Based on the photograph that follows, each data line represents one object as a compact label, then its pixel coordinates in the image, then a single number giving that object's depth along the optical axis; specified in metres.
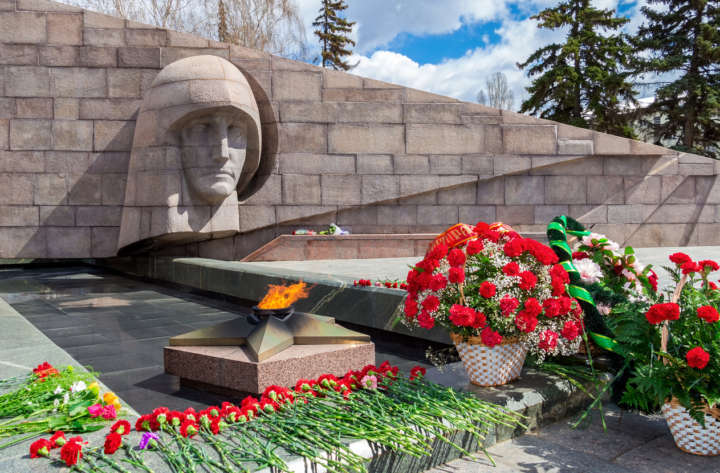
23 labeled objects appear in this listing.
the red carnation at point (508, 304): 2.75
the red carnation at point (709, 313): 2.36
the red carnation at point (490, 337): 2.79
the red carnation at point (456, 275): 2.82
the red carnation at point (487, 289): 2.79
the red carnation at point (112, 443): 2.05
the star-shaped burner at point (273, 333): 3.49
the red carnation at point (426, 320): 2.94
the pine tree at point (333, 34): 34.22
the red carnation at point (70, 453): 1.95
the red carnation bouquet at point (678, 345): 2.40
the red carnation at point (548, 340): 2.83
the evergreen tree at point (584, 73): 22.36
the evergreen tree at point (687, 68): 20.63
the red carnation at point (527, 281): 2.81
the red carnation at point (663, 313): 2.36
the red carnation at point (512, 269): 2.80
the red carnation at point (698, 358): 2.30
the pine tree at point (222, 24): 19.42
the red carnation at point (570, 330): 2.80
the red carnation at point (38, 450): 2.02
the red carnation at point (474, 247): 2.88
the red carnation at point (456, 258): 2.86
